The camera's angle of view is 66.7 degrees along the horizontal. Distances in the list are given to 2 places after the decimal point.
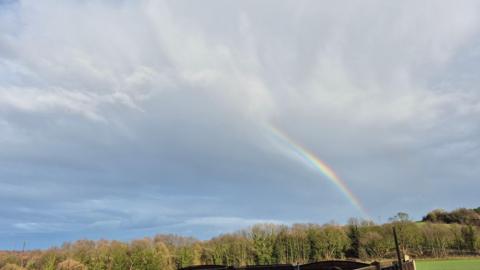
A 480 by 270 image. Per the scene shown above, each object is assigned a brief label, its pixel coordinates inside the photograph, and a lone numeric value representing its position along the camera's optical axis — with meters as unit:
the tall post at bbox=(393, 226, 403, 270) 11.77
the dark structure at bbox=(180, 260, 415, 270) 14.48
